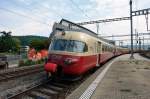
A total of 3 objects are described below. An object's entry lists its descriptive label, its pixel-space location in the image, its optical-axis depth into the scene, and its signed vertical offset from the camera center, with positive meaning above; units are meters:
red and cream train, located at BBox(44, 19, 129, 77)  5.22 -0.14
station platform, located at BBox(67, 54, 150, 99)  3.64 -1.54
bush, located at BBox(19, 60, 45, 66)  12.38 -1.52
